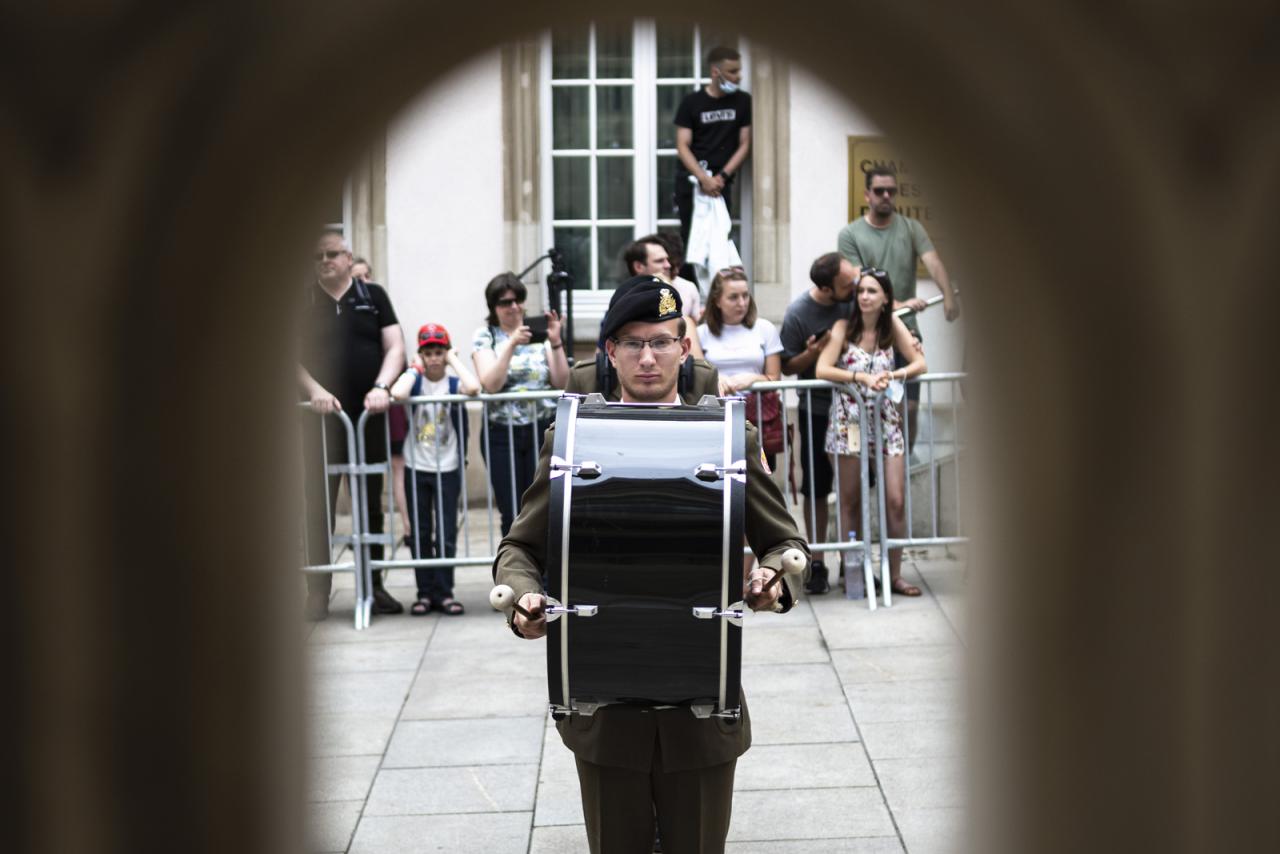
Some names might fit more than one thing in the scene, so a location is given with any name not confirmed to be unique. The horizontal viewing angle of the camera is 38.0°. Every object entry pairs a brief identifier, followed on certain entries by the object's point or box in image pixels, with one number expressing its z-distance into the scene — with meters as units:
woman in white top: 9.01
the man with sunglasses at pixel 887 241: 10.55
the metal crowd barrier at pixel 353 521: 9.01
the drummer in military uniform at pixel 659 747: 4.47
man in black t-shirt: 11.70
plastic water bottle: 9.25
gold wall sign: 11.71
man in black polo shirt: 9.03
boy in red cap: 9.05
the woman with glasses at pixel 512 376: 8.91
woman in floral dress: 9.03
